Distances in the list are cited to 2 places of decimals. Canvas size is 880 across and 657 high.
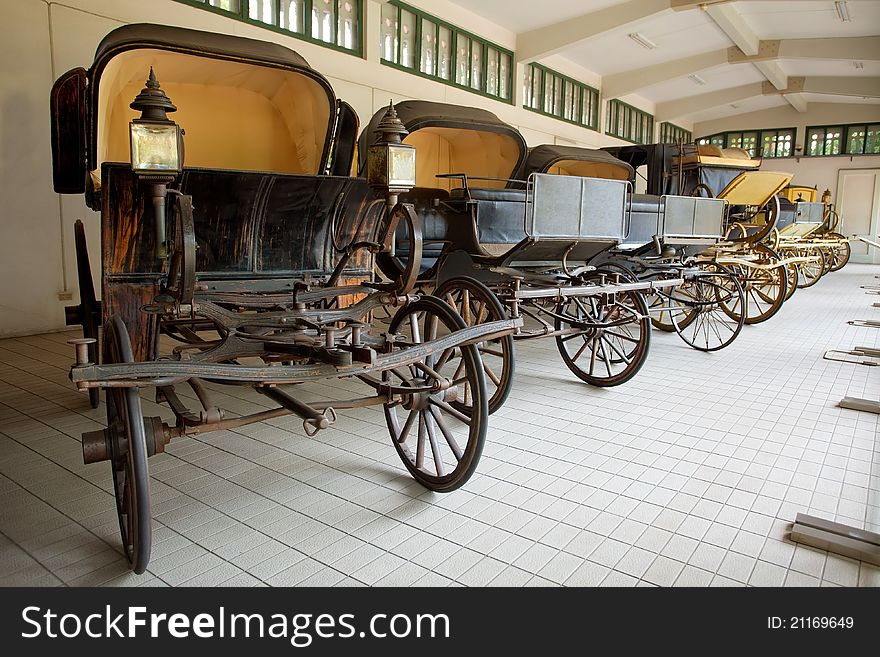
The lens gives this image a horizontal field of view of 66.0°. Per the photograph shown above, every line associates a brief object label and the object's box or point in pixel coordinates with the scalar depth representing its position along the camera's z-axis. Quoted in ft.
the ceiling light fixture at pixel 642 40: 44.78
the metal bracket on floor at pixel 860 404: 13.35
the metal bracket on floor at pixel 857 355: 18.45
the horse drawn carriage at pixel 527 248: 12.98
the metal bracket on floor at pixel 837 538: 7.47
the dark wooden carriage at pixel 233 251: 7.07
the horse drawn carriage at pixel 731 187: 21.77
